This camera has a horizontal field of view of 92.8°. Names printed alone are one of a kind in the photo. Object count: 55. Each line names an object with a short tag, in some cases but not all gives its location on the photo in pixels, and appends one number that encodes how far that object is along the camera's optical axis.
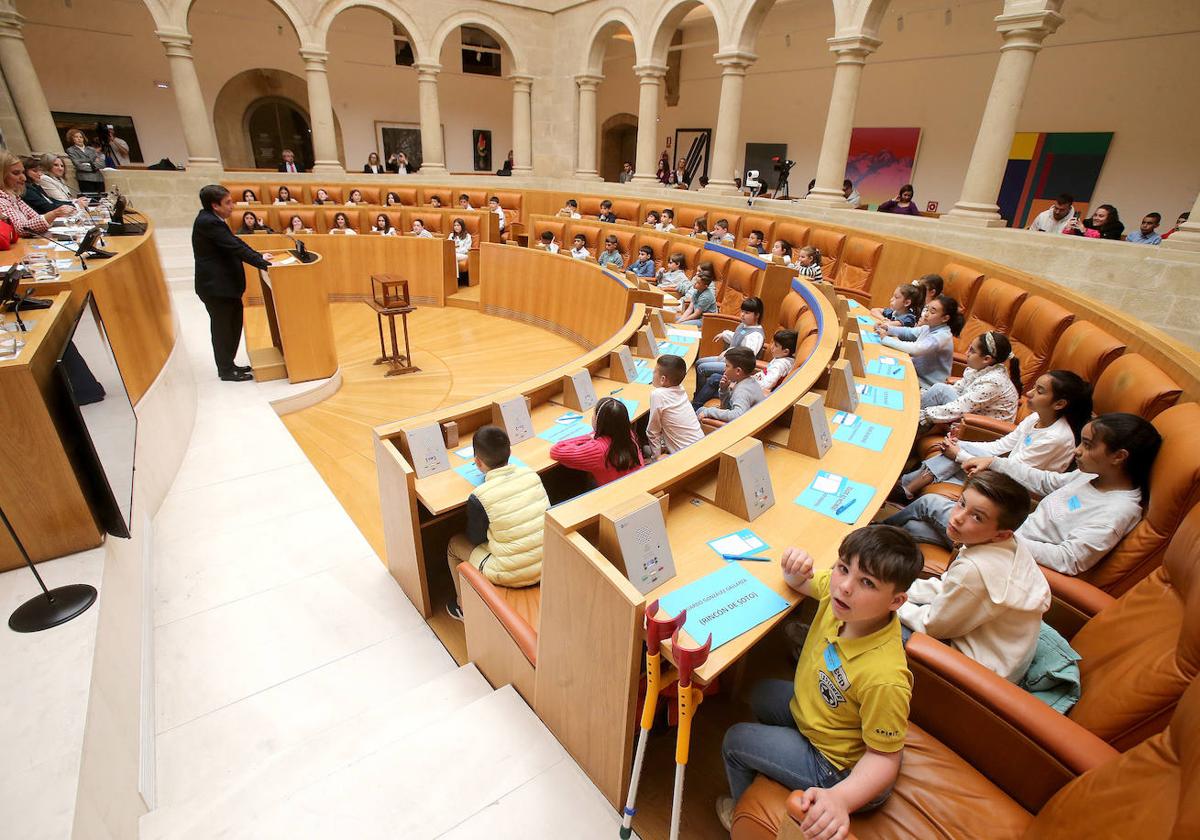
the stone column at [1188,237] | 4.81
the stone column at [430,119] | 11.48
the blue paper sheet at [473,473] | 2.47
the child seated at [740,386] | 3.30
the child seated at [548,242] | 8.25
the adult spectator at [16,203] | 3.92
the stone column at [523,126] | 12.39
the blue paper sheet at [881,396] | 3.16
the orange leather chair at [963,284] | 5.18
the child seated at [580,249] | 7.41
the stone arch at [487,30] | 11.45
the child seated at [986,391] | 3.27
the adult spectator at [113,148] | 10.70
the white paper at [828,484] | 2.24
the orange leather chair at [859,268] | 6.47
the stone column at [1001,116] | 5.66
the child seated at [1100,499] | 1.99
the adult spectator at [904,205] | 7.60
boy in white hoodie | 1.57
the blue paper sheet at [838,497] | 2.09
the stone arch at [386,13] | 10.57
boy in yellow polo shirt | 1.28
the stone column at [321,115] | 10.63
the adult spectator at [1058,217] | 6.13
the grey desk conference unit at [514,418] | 2.77
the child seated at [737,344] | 4.39
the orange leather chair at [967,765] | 1.32
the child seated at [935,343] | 4.09
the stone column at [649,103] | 10.44
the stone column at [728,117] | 8.98
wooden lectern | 4.76
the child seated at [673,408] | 2.95
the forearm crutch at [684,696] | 1.29
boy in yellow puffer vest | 2.18
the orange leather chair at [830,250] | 6.86
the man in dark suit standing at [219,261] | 4.24
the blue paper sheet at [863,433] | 2.67
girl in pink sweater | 2.49
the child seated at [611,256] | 7.52
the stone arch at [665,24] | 9.84
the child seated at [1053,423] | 2.61
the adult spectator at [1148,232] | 6.15
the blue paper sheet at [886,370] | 3.68
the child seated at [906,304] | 4.80
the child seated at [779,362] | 3.74
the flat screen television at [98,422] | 1.86
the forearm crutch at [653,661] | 1.33
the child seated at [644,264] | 7.25
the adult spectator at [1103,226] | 5.93
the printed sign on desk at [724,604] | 1.52
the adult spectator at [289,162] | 11.44
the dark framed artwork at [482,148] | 15.69
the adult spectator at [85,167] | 8.79
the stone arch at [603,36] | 10.47
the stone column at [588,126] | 11.95
